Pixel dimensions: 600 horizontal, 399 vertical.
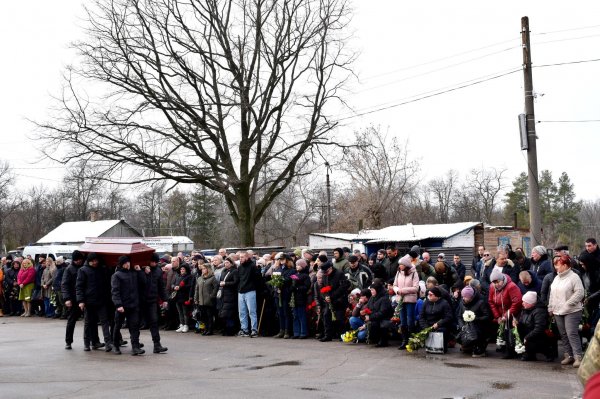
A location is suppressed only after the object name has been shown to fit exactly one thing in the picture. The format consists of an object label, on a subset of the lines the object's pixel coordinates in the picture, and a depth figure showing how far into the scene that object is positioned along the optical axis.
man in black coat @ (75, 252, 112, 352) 14.27
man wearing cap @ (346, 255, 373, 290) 15.86
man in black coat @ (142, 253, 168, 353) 14.20
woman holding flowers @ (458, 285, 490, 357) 12.88
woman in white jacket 11.52
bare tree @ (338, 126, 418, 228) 54.31
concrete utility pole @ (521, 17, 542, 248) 19.59
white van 42.19
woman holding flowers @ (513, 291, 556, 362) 12.13
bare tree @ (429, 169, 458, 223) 81.38
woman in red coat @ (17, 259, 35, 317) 24.23
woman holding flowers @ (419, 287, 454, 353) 13.33
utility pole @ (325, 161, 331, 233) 47.75
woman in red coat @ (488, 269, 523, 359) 12.62
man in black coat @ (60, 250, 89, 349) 14.83
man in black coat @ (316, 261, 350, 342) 15.70
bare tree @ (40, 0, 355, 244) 32.88
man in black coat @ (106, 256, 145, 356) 13.75
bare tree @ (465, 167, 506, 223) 77.94
